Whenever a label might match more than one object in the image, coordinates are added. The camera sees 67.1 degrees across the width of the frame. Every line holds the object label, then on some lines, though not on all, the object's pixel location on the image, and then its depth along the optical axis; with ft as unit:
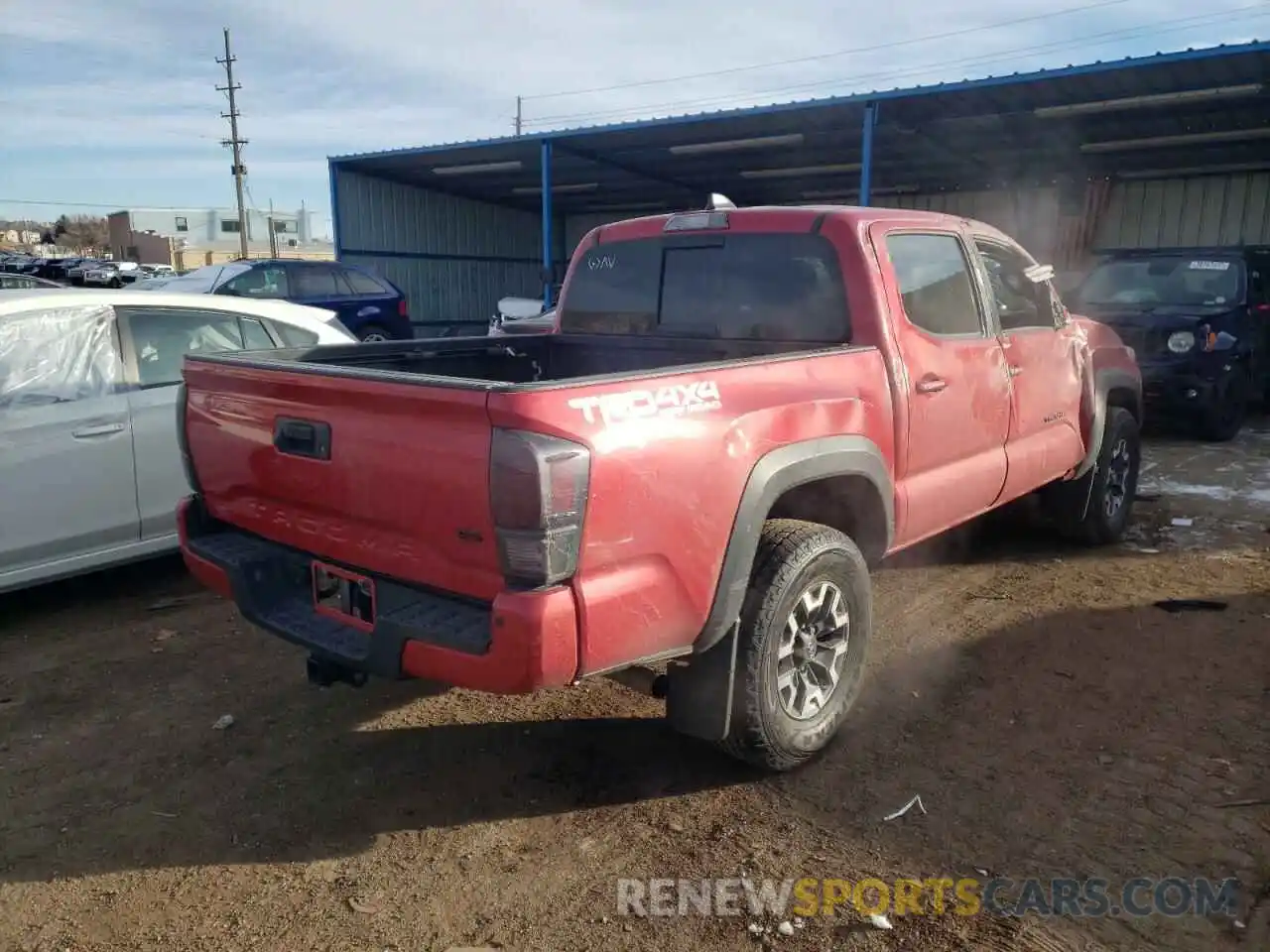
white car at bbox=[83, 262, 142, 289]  125.70
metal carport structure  42.29
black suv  29.63
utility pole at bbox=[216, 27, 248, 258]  151.64
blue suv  44.73
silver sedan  14.78
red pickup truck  8.33
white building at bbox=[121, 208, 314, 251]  254.06
